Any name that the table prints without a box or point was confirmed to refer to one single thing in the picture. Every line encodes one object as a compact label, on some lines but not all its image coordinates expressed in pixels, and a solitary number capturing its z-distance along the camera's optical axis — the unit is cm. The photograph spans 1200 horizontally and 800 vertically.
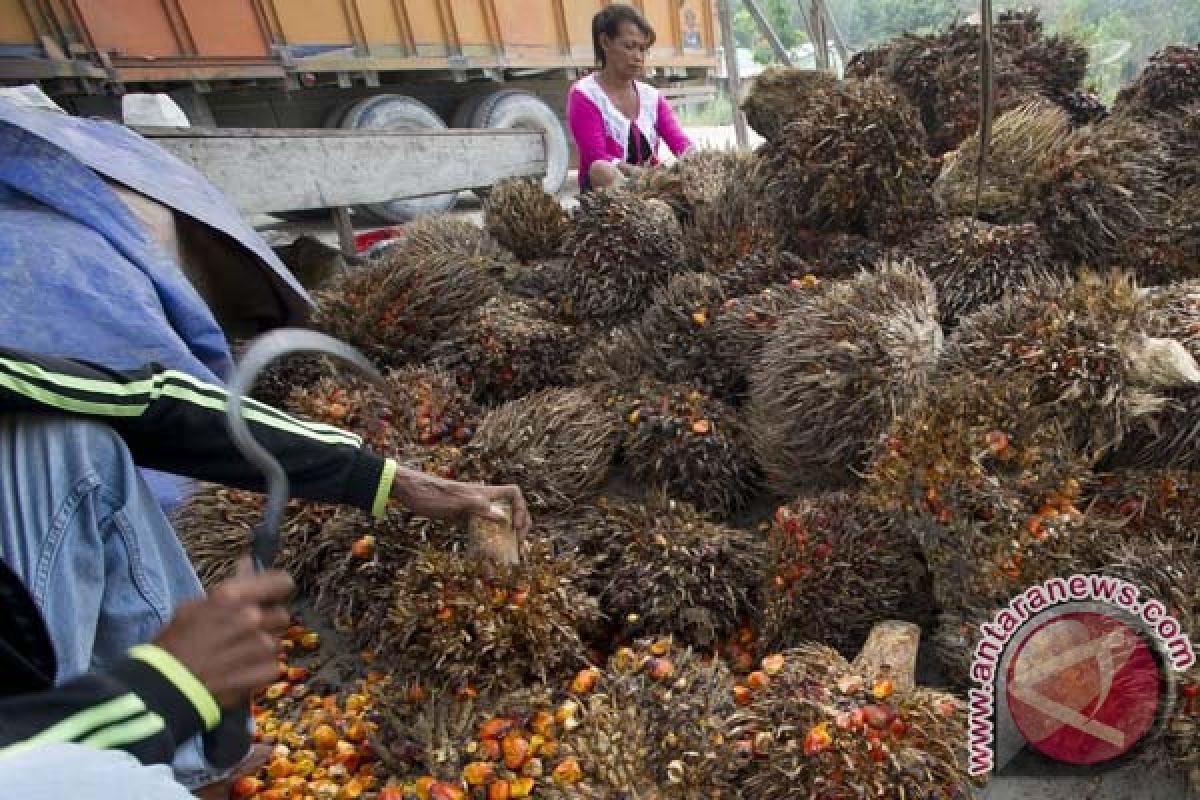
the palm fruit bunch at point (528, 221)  341
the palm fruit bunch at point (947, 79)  271
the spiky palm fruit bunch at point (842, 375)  181
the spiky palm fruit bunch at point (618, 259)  266
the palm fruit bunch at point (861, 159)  235
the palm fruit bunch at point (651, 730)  126
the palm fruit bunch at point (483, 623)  149
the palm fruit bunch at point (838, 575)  158
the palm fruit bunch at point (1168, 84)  254
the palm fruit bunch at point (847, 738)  118
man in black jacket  86
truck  618
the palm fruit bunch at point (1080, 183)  214
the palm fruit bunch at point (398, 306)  265
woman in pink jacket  415
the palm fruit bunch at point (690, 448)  206
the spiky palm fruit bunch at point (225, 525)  201
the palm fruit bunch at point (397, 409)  215
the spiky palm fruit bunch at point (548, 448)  198
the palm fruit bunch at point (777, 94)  298
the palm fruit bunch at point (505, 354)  253
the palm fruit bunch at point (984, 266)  205
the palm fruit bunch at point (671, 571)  170
